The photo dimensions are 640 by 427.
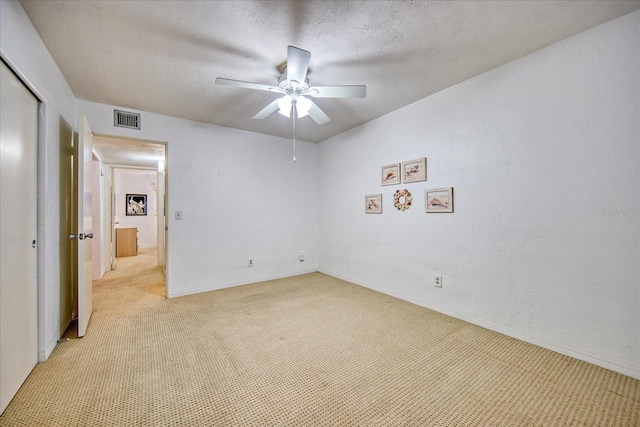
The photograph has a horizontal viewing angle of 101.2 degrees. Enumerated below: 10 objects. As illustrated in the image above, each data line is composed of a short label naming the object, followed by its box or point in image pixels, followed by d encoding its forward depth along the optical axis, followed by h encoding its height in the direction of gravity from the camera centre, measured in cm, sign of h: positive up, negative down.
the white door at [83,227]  220 -12
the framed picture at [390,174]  323 +48
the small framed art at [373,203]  348 +13
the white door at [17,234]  140 -12
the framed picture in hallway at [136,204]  769 +27
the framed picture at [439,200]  268 +13
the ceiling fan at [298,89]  180 +100
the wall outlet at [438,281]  277 -73
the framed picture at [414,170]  293 +48
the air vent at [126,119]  299 +109
